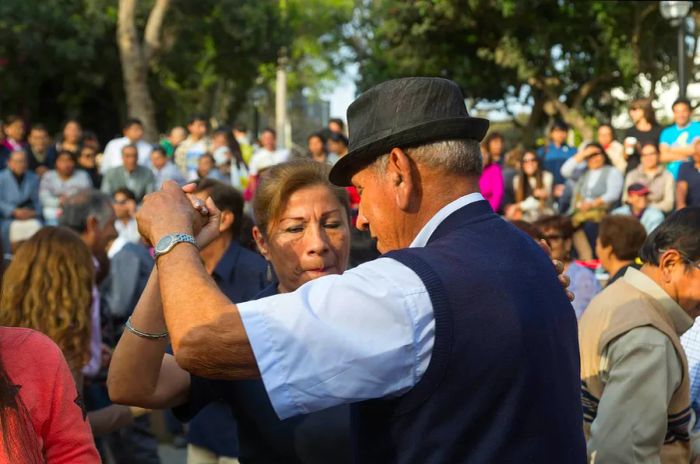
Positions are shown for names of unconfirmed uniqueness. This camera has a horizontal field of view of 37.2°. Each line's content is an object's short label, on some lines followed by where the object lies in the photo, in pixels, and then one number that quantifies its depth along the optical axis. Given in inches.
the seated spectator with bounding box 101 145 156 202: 506.9
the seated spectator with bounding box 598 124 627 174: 521.7
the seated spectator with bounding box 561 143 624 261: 458.0
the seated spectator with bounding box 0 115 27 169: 532.6
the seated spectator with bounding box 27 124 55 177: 541.0
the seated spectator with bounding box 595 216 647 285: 256.1
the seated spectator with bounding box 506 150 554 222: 527.8
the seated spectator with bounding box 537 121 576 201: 565.3
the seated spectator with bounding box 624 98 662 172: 494.3
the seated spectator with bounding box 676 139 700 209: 450.0
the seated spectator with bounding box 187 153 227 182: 558.9
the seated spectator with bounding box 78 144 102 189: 542.9
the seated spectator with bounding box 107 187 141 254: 417.1
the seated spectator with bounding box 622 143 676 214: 455.8
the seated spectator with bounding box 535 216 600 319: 286.5
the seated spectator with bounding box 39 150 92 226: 493.0
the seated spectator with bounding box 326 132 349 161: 505.7
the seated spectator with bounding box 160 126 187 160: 679.7
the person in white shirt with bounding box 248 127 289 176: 562.9
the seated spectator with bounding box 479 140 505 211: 507.2
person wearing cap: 443.5
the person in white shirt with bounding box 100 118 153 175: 554.3
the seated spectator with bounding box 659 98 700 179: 468.8
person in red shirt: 94.0
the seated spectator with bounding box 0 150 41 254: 479.8
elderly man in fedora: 85.8
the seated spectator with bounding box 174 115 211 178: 596.2
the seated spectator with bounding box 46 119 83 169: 548.4
